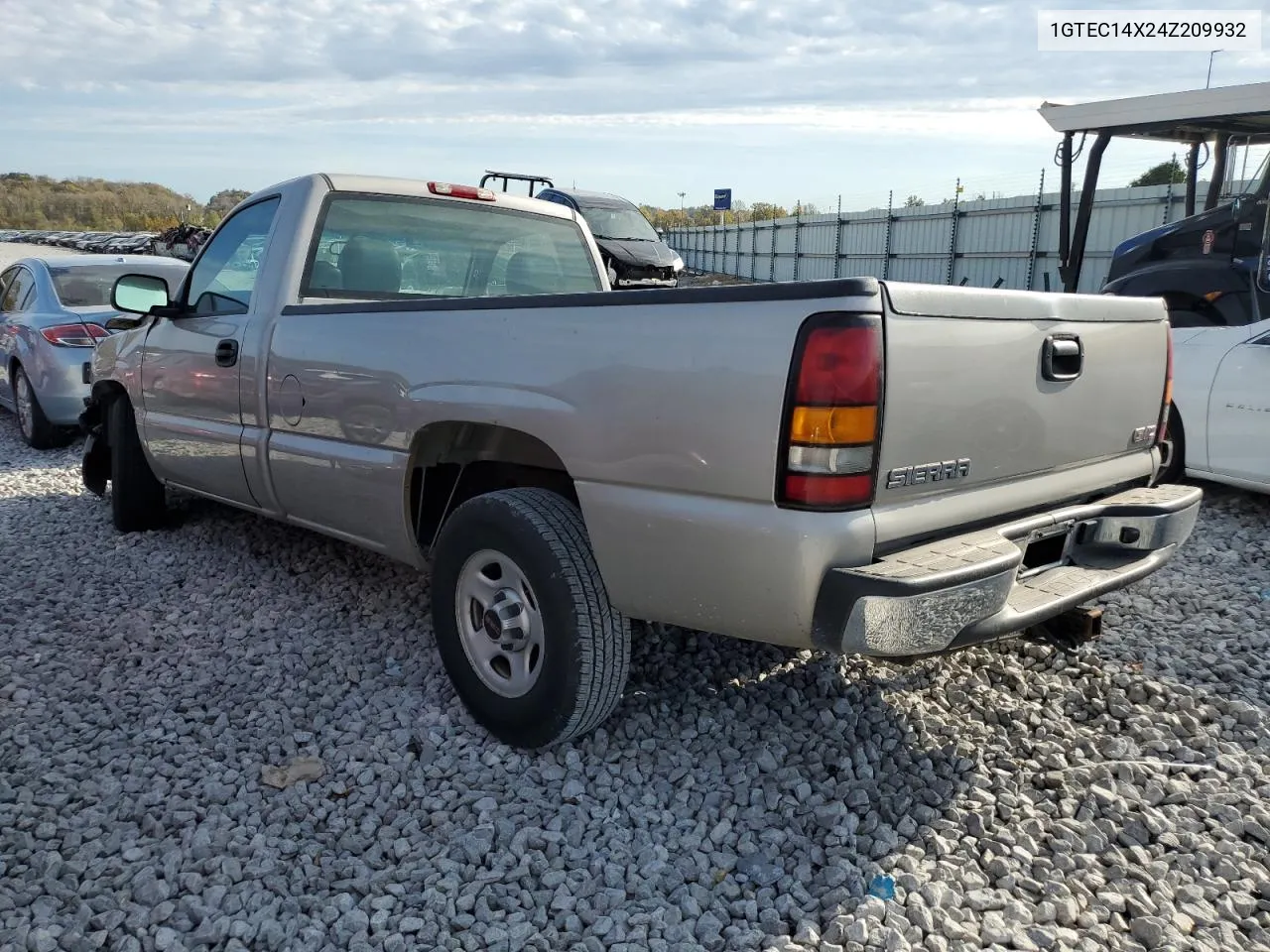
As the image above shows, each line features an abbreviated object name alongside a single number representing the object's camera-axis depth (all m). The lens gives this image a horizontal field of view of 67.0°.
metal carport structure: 7.28
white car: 5.23
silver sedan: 7.47
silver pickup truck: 2.27
